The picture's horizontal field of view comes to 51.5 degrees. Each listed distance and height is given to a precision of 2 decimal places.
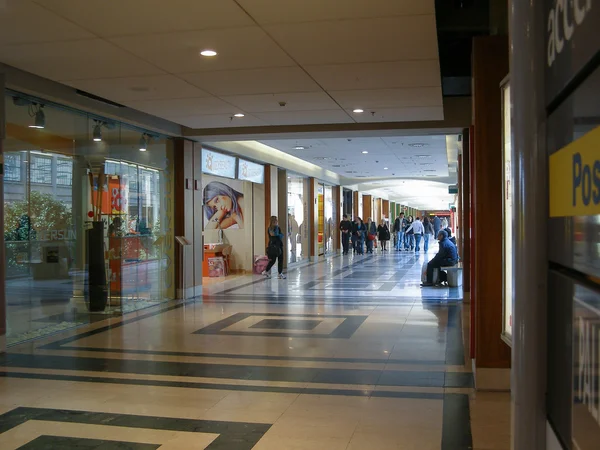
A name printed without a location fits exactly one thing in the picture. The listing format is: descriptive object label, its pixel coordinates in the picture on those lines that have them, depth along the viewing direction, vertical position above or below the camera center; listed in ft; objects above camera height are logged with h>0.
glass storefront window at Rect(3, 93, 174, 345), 23.44 +0.52
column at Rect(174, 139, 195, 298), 35.37 +1.12
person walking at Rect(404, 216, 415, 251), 82.70 -1.60
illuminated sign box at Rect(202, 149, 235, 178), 39.86 +4.38
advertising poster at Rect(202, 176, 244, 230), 52.44 +2.02
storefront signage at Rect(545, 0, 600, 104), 3.00 +0.98
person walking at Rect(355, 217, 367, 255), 77.61 -1.20
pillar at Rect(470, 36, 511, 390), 15.74 +0.26
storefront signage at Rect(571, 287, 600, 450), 3.11 -0.78
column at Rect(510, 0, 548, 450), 3.77 +0.03
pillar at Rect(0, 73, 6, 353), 21.04 -1.14
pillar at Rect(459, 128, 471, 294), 31.16 +0.61
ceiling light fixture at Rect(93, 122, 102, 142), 28.55 +4.54
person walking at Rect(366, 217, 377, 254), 80.18 -0.95
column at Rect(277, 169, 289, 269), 54.29 +1.87
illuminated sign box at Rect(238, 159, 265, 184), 46.24 +4.45
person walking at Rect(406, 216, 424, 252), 80.23 -0.51
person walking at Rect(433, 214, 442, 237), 84.02 +0.26
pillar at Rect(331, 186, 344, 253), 80.74 +1.60
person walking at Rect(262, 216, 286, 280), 45.83 -1.11
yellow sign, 2.97 +0.24
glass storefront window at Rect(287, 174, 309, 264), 62.03 +0.93
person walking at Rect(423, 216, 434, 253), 102.32 +0.16
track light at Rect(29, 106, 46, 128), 24.45 +4.46
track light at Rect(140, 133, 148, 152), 32.71 +4.61
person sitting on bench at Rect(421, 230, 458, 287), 39.19 -1.99
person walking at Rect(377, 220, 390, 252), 83.51 -0.85
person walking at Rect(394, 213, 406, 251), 86.66 -0.37
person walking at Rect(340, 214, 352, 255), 75.15 -0.59
